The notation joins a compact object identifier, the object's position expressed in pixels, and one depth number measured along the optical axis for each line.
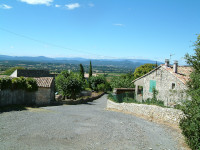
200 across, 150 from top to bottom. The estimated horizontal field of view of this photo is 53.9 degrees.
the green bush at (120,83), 40.88
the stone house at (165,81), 21.25
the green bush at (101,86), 54.31
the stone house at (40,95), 20.23
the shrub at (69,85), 30.36
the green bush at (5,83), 18.56
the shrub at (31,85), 21.70
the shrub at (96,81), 55.81
